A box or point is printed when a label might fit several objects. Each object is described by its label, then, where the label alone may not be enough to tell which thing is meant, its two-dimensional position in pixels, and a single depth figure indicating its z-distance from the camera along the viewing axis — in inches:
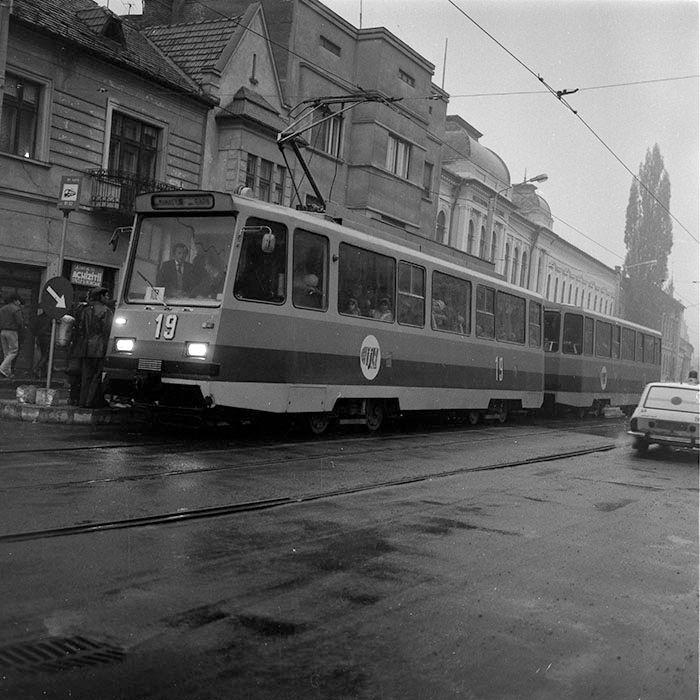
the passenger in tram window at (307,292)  503.2
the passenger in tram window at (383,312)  587.5
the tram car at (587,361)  1031.0
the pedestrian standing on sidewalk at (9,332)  742.5
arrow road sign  563.2
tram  459.8
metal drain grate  145.6
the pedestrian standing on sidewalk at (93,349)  540.4
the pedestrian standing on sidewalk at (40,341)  788.0
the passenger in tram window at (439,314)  666.2
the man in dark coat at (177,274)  473.7
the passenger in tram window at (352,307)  554.3
